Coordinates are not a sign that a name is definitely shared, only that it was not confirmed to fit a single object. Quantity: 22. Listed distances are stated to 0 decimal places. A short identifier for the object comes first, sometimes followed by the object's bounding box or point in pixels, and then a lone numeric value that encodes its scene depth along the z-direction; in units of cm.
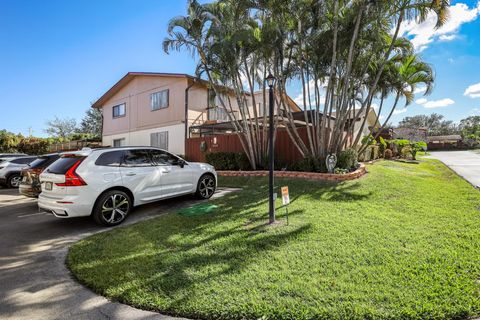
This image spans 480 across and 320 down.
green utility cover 598
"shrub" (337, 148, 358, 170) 973
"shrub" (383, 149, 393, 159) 1939
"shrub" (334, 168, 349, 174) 921
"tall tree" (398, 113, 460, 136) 8438
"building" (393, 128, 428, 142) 4625
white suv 508
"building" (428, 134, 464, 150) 4816
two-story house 1670
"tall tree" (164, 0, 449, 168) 871
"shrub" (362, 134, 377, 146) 1182
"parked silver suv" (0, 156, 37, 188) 1112
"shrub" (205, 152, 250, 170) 1177
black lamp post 507
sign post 492
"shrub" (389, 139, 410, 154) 2016
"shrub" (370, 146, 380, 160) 1661
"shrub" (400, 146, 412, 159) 2014
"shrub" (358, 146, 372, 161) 1453
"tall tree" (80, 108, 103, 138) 4502
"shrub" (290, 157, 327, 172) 956
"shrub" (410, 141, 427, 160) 1932
